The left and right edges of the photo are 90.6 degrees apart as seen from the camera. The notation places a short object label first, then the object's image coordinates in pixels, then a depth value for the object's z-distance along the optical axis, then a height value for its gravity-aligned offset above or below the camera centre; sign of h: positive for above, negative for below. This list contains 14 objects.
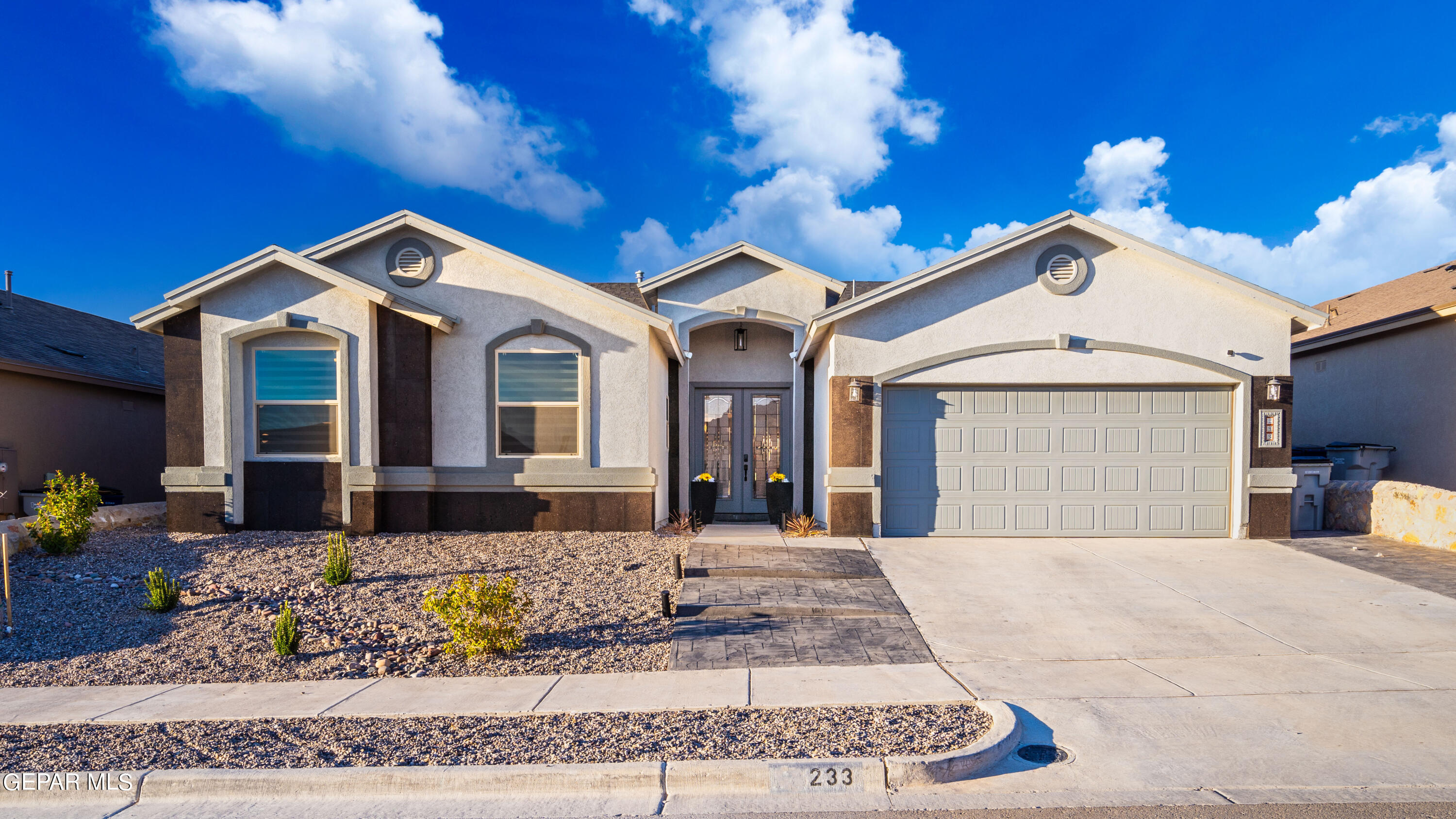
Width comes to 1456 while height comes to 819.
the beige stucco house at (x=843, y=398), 10.61 -0.09
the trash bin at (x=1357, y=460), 12.26 -1.12
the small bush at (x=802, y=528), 11.12 -2.12
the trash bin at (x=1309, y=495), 11.63 -1.62
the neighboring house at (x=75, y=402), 12.62 -0.26
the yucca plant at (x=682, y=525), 11.75 -2.23
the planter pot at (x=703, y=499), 13.02 -1.94
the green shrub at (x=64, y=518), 8.97 -1.64
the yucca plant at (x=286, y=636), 5.89 -2.02
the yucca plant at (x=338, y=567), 7.80 -1.93
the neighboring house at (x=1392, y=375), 12.21 +0.39
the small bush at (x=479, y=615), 5.82 -1.84
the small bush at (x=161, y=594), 7.03 -2.01
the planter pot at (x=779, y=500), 12.98 -1.94
